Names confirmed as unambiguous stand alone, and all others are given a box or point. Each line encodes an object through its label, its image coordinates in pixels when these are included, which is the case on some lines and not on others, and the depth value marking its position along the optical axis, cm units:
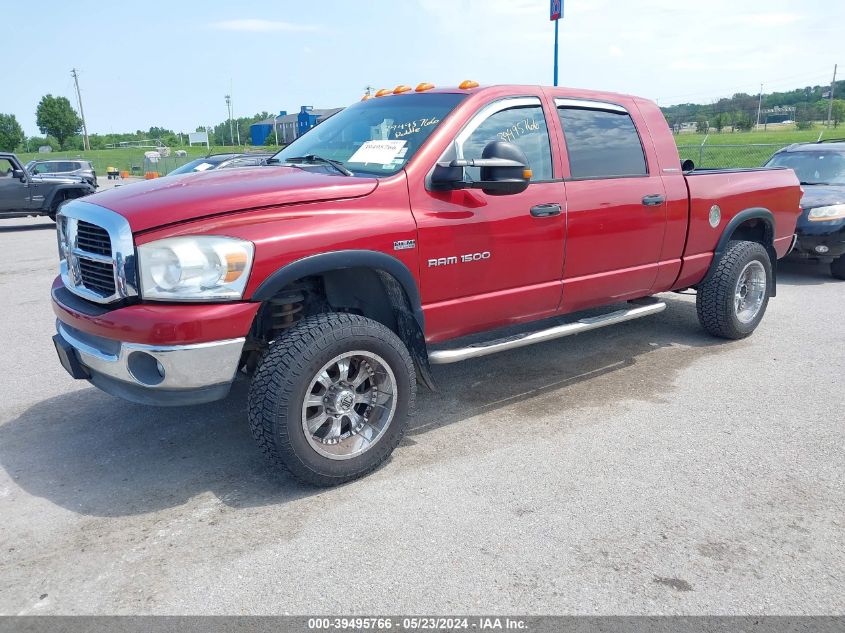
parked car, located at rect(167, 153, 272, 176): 1249
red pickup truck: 310
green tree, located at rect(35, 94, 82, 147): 10206
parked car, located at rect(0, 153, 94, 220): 1591
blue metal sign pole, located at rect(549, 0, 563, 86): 1510
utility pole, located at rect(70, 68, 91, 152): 8244
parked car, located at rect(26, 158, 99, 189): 2286
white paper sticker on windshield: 394
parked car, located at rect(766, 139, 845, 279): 829
